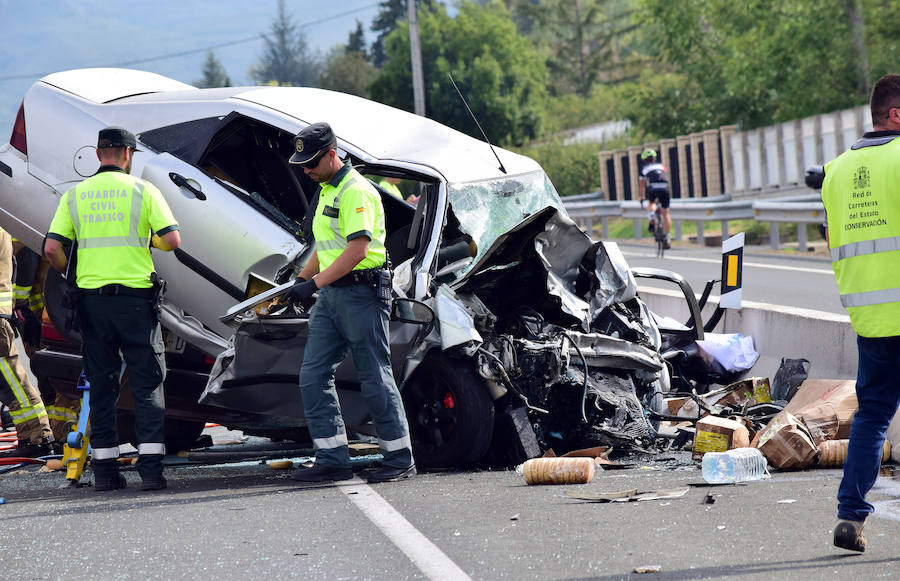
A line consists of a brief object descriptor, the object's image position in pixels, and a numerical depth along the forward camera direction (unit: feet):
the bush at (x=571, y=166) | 292.20
